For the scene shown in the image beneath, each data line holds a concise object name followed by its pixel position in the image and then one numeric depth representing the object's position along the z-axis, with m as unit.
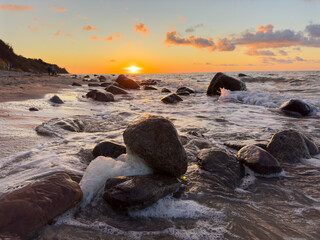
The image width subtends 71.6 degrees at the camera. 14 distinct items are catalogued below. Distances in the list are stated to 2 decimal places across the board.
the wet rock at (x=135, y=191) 1.95
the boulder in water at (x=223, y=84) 12.67
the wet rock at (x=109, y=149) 2.97
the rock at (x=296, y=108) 6.91
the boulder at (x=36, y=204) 1.56
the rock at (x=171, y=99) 9.83
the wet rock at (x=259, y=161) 2.79
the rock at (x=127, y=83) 18.25
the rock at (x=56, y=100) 7.31
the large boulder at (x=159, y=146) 2.37
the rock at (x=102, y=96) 9.22
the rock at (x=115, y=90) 13.03
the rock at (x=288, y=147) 3.22
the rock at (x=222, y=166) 2.61
